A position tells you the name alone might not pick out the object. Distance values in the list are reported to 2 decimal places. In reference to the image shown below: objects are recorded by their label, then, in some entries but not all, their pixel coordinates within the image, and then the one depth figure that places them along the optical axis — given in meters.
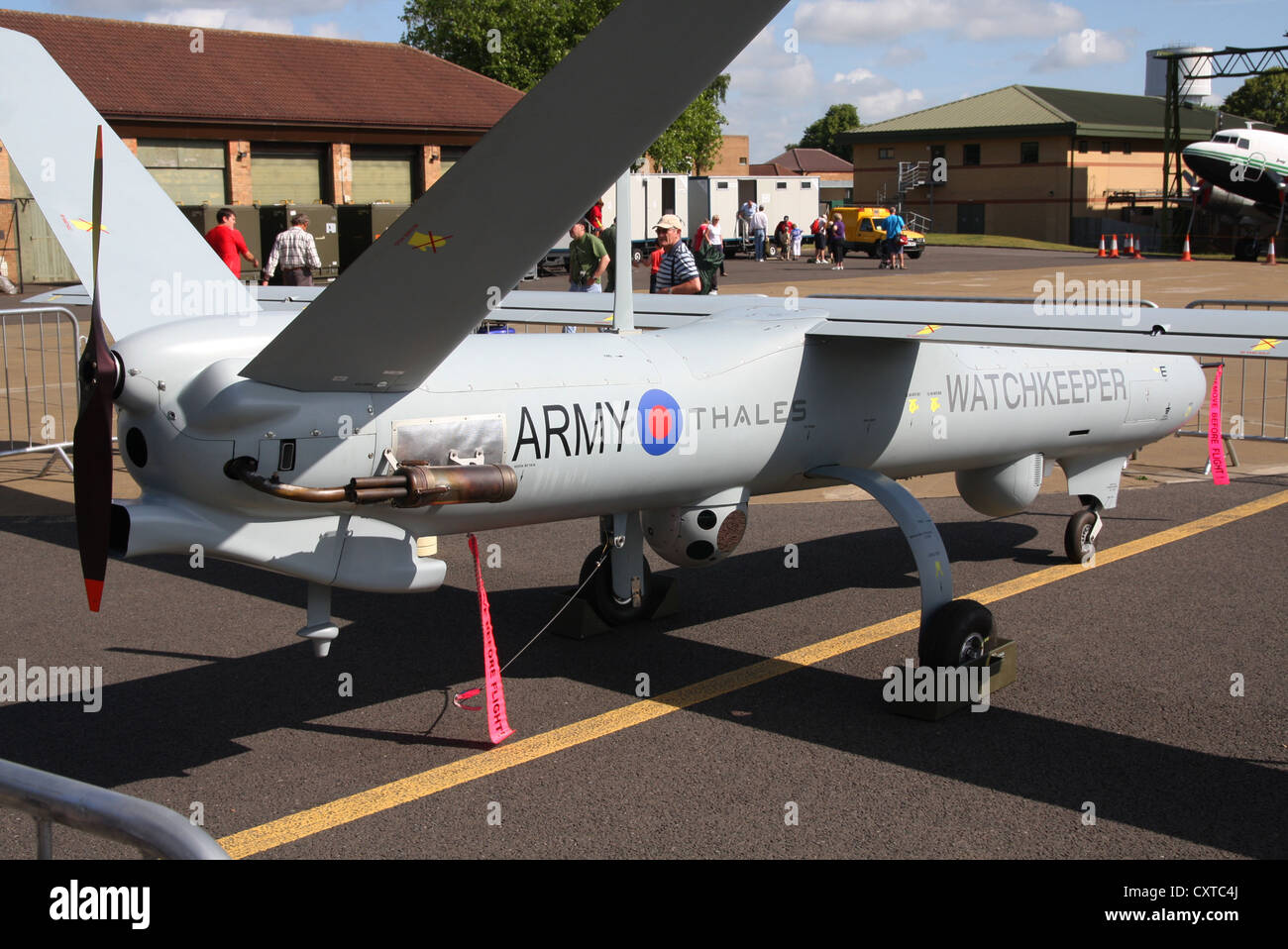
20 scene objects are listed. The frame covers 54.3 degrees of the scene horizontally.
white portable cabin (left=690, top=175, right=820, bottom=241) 48.75
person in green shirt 15.15
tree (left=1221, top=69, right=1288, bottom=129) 85.31
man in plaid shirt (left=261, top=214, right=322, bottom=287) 19.33
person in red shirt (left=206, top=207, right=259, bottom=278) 16.86
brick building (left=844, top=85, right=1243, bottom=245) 66.06
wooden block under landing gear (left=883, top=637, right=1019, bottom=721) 6.37
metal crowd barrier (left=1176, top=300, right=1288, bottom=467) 13.05
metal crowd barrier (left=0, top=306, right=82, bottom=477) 13.20
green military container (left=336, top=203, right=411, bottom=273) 36.37
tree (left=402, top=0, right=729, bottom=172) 57.59
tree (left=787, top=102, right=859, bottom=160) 160.00
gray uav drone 4.21
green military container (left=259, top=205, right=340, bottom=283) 35.62
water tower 53.53
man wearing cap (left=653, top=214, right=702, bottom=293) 12.86
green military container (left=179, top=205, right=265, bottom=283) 34.53
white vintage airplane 47.38
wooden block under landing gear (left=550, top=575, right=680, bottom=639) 7.76
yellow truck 49.75
